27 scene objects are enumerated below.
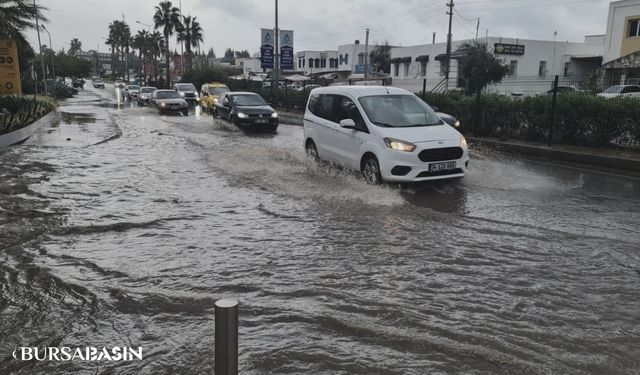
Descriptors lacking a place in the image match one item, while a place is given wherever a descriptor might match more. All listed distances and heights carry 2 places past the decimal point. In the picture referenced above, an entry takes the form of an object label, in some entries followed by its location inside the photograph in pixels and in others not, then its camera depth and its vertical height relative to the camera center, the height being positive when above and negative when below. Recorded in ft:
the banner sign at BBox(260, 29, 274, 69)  108.99 +7.38
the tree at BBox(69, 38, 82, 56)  607.41 +41.26
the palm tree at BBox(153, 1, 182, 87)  224.53 +27.25
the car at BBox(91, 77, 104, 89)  301.12 -1.92
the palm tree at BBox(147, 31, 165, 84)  284.00 +20.34
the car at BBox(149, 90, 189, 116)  94.58 -3.64
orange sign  74.64 +1.48
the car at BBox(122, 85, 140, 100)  161.38 -3.40
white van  28.60 -2.80
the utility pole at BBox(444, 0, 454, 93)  140.25 +12.58
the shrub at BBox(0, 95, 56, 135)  53.52 -3.76
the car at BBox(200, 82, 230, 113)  94.53 -2.05
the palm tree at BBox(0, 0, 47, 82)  68.98 +8.57
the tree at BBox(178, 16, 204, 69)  225.97 +21.47
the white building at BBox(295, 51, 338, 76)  263.49 +12.90
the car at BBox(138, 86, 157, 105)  123.34 -3.03
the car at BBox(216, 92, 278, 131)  64.49 -3.38
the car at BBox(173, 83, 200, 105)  122.01 -2.07
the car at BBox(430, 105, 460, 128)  50.24 -2.98
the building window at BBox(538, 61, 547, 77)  156.98 +6.67
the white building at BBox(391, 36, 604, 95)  149.59 +9.33
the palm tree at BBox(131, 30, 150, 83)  308.81 +23.56
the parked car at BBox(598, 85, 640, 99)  80.85 +0.51
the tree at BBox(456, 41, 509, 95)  133.69 +6.25
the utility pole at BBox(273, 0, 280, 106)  106.22 +4.73
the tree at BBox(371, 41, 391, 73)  229.86 +12.65
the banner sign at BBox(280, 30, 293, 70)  107.96 +8.17
